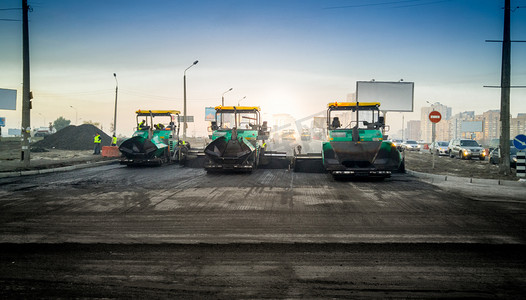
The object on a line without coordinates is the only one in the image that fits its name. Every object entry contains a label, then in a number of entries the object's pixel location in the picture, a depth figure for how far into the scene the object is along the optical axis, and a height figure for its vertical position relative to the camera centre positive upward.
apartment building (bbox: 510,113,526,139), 160.25 +8.54
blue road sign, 13.61 +0.02
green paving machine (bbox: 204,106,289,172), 14.70 -0.13
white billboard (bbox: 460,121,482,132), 87.21 +4.06
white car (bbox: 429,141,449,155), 33.38 -0.64
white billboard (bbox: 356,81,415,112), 37.66 +5.17
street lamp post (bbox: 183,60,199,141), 31.80 +3.32
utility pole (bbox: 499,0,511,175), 15.23 +2.14
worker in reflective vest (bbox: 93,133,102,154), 26.51 -0.73
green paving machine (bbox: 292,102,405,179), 12.12 -0.43
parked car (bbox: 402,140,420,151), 44.61 -0.63
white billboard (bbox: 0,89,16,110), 35.69 +3.95
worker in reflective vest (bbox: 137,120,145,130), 18.61 +0.65
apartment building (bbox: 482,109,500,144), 193.00 +10.30
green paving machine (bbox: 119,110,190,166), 17.58 -0.25
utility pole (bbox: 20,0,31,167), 16.27 +2.12
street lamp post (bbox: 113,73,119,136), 31.27 +2.21
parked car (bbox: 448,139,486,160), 26.92 -0.63
